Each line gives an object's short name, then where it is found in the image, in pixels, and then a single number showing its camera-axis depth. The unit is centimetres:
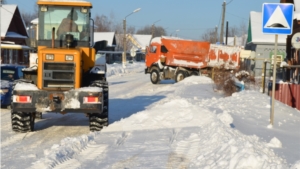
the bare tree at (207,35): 11306
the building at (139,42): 10750
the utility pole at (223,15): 4639
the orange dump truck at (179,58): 3298
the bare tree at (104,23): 12710
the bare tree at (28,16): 11828
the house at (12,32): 4672
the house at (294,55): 2789
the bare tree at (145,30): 18058
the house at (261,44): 4725
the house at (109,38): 8306
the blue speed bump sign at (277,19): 1138
